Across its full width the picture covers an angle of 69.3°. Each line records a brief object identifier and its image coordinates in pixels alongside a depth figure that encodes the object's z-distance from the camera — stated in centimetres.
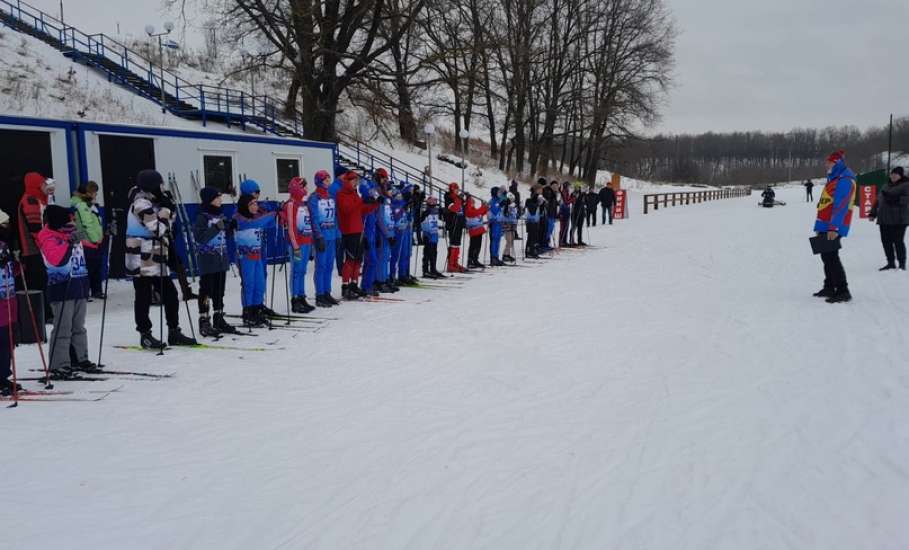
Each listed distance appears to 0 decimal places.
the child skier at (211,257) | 768
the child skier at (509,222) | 1452
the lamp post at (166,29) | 2401
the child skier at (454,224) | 1335
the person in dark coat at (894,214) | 1099
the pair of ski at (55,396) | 557
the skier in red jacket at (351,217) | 1021
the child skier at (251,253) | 813
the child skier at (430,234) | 1251
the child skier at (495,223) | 1439
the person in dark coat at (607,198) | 2672
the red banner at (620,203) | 3045
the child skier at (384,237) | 1064
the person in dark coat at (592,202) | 2592
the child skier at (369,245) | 1029
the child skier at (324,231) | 962
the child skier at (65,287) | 592
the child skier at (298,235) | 896
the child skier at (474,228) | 1370
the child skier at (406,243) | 1166
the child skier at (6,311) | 546
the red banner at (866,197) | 2538
